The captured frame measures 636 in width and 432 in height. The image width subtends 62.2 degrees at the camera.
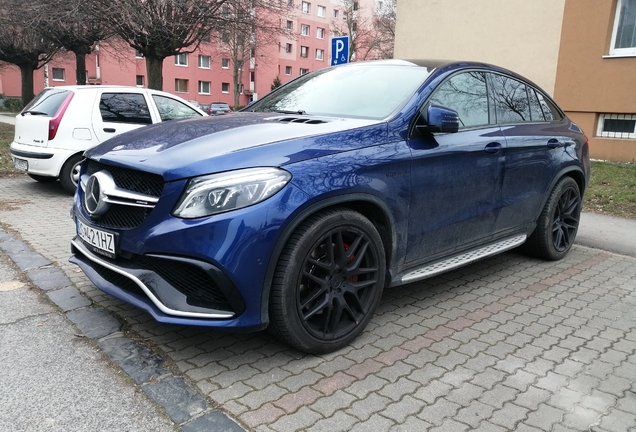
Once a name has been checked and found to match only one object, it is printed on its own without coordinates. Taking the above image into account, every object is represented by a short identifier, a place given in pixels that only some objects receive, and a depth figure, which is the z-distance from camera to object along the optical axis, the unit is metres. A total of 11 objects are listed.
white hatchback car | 7.57
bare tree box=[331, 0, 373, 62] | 53.12
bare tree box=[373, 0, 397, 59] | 49.38
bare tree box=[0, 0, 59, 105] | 14.96
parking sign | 9.05
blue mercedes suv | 2.63
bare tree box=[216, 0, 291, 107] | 14.43
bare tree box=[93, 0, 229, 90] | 12.83
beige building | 12.49
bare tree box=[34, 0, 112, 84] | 13.17
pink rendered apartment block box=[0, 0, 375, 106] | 47.94
